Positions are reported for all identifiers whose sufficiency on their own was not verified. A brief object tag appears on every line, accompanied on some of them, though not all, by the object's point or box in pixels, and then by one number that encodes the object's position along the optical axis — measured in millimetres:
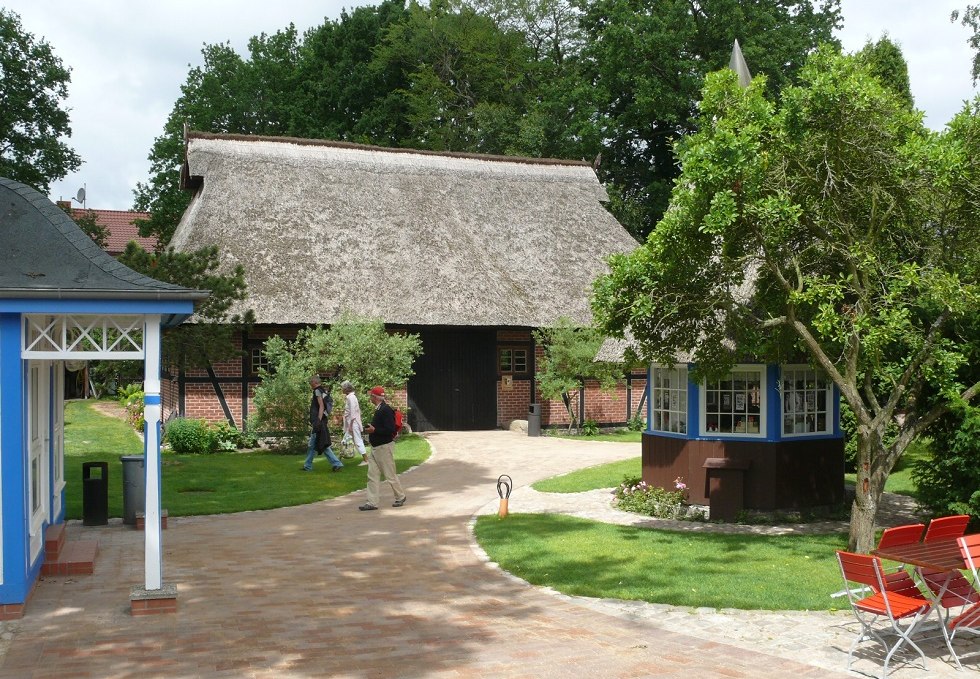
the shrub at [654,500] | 13258
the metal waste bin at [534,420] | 23938
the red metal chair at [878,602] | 6562
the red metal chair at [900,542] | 7148
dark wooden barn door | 24719
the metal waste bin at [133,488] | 12016
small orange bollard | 12867
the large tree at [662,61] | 35062
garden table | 6766
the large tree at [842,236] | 9461
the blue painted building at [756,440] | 12961
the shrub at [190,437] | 20297
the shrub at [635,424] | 26219
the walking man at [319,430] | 17562
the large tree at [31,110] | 30828
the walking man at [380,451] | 13539
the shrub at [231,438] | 20734
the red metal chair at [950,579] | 7059
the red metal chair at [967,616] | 6862
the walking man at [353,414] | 16391
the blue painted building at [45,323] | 7871
